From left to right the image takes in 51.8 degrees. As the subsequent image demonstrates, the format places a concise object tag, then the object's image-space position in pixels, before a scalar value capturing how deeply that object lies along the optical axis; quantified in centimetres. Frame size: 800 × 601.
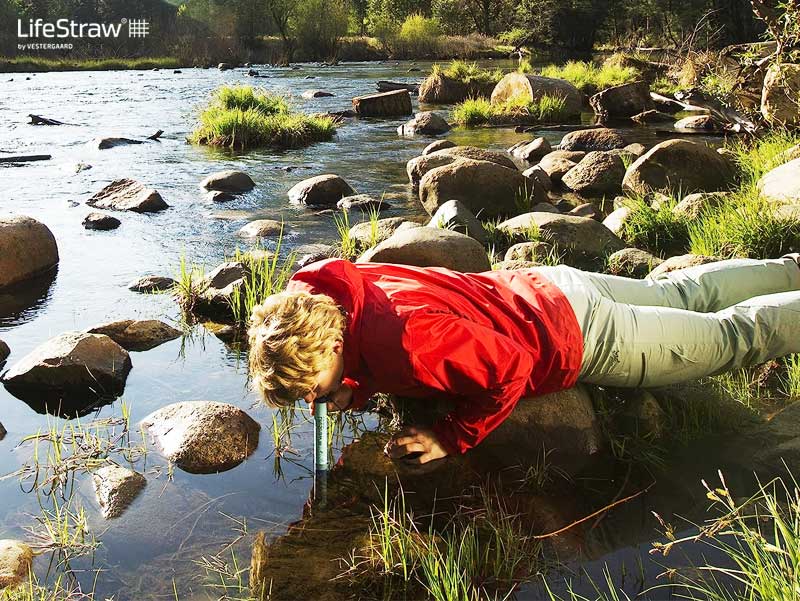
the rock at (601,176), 912
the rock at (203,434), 372
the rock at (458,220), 658
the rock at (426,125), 1407
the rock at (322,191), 902
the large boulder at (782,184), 587
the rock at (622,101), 1534
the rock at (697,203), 649
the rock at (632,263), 571
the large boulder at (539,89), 1573
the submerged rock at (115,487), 334
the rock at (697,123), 1323
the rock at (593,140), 1188
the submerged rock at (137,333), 512
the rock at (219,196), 932
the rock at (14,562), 285
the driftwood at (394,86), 2103
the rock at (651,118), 1496
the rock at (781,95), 828
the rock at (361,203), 869
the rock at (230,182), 974
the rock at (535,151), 1138
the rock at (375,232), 639
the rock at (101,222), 831
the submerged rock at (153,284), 621
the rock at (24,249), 650
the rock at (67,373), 445
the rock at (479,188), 788
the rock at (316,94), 1975
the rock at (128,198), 898
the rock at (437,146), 1129
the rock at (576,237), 609
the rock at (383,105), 1672
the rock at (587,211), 784
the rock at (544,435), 366
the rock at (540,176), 912
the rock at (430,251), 504
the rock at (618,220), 679
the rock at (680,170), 780
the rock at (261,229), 770
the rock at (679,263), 490
